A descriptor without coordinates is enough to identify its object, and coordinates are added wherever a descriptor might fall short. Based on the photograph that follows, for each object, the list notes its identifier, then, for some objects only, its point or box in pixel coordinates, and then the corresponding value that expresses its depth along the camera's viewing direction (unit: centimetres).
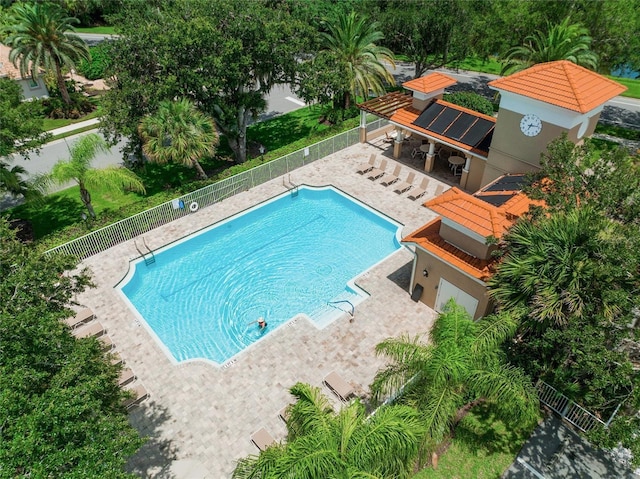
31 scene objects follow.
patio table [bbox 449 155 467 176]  2823
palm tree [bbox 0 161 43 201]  2200
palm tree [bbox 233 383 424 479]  865
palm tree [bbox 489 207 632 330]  1207
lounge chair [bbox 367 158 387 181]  2912
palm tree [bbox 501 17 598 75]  2706
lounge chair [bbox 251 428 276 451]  1451
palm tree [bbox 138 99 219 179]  2441
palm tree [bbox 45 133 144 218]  2272
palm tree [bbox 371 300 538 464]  1140
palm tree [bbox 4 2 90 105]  3584
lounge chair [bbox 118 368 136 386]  1641
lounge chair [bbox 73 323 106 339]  1852
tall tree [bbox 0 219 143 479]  836
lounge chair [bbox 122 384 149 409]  1593
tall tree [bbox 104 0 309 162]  2502
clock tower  2006
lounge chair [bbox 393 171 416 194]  2780
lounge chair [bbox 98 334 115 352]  1831
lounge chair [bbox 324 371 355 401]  1600
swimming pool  1984
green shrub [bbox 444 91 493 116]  3192
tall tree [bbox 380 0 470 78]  3675
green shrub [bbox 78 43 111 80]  4794
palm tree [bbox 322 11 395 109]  3353
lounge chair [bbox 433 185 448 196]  2700
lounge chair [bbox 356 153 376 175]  2983
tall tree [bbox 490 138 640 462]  1185
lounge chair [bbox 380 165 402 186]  2848
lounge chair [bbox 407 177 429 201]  2723
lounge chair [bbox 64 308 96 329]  1916
